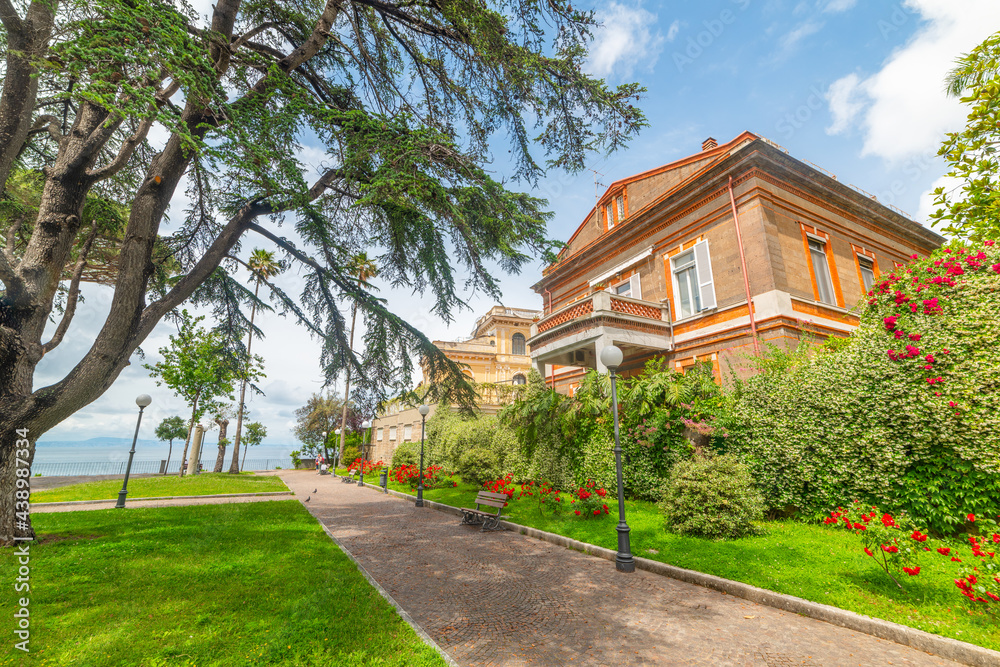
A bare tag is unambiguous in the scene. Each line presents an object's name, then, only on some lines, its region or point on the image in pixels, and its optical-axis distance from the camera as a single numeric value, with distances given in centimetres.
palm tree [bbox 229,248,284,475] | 3051
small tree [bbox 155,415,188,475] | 4334
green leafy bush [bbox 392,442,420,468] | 2059
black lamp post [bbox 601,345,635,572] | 621
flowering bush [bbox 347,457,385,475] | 2701
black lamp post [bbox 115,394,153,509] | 1289
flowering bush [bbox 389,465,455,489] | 1752
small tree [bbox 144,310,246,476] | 2289
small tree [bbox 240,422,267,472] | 4459
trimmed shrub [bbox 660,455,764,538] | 699
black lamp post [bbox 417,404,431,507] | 1283
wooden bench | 938
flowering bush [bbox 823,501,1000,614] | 389
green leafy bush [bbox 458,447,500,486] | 1515
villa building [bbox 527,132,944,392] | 1180
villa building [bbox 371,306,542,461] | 3219
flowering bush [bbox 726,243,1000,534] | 562
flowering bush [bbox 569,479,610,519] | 915
